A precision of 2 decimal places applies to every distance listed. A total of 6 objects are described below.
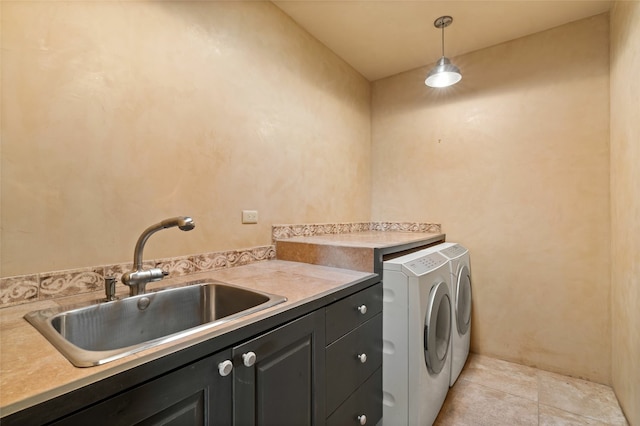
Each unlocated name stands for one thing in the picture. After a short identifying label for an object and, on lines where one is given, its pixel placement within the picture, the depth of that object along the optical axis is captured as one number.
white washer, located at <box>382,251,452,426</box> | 1.46
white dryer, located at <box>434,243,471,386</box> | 1.95
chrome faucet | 1.11
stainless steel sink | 0.76
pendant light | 2.06
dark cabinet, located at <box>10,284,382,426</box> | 0.61
